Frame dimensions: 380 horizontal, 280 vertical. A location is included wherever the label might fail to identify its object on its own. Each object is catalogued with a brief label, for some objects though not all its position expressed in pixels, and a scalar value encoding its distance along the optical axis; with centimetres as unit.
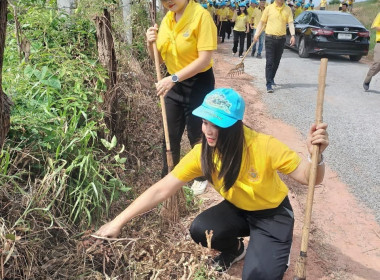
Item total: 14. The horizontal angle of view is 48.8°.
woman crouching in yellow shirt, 222
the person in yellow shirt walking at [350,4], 2589
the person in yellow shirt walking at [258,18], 1220
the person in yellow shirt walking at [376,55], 729
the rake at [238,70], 849
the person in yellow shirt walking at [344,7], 2120
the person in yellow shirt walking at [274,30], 725
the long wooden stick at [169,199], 317
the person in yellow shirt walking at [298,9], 1908
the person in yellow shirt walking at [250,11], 1287
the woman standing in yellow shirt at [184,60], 314
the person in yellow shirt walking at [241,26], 1212
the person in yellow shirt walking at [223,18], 1722
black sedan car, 1090
